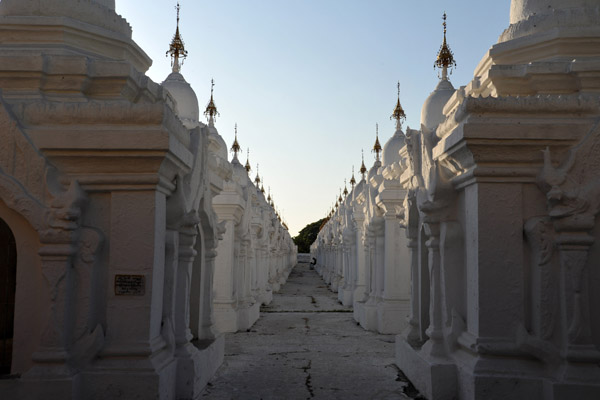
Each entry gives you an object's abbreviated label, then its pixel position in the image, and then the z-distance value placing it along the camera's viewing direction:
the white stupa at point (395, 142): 14.91
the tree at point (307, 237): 98.50
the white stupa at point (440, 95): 10.41
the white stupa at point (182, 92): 11.55
